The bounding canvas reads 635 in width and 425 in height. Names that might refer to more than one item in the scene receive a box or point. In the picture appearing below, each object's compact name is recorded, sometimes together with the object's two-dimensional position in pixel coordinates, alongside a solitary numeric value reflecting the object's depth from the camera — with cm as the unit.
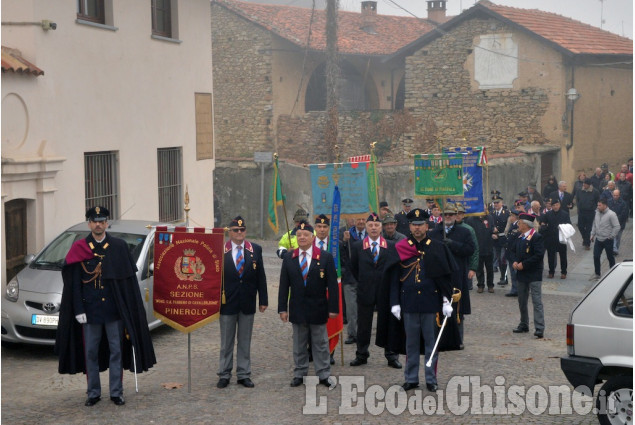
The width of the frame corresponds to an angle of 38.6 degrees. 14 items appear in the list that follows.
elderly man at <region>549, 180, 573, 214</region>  2291
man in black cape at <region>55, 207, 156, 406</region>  931
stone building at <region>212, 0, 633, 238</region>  3117
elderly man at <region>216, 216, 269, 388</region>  1005
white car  762
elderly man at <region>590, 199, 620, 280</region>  1825
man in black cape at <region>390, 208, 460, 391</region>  965
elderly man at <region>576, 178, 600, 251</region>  2219
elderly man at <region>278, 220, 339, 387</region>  997
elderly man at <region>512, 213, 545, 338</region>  1284
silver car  1152
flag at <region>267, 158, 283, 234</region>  1320
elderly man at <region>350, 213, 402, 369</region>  1104
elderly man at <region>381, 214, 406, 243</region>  1192
